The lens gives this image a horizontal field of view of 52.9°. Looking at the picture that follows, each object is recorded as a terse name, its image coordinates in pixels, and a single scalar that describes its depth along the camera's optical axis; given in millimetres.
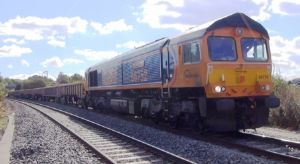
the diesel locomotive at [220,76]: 8203
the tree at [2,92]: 16708
